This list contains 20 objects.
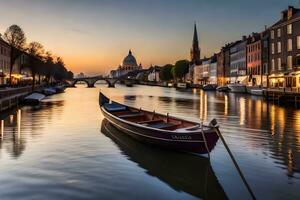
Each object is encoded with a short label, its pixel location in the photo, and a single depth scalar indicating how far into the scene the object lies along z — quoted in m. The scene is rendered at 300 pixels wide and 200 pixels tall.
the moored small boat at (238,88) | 90.40
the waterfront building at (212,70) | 152.89
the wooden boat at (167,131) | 16.19
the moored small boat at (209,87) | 116.91
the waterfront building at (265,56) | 85.57
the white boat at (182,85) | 153.50
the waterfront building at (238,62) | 108.50
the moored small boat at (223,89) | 104.74
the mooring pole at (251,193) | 11.80
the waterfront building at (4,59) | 76.89
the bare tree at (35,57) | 92.00
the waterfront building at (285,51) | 66.88
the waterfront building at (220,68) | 137.75
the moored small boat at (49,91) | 83.88
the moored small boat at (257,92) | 72.39
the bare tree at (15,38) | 76.19
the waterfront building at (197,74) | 181.71
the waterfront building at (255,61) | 91.06
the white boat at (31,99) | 56.78
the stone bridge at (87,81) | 193.25
